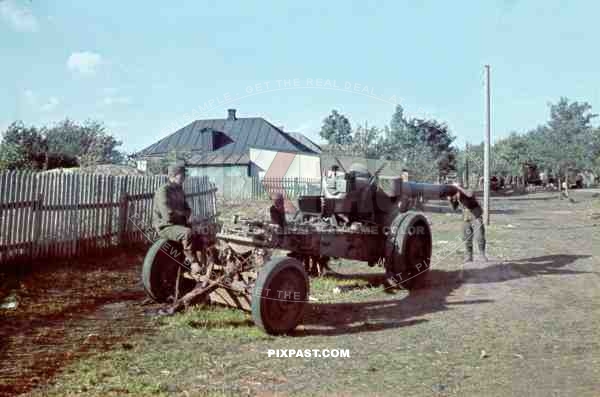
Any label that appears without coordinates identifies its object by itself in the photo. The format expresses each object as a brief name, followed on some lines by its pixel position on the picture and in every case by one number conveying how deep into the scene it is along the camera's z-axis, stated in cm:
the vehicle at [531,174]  8007
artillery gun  627
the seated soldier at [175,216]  659
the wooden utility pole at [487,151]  2075
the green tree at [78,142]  3515
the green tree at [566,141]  5619
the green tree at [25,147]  2328
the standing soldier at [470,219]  1085
